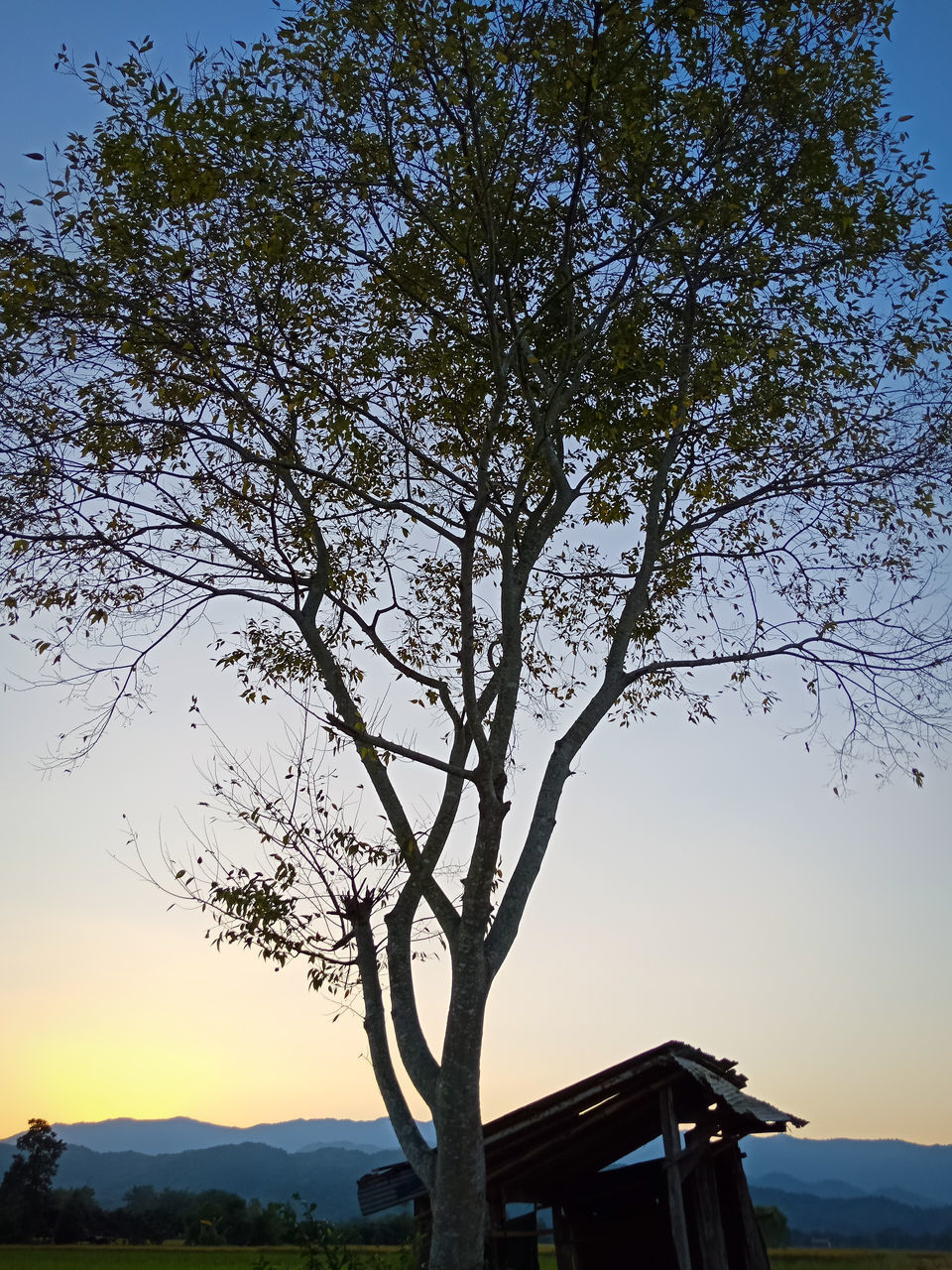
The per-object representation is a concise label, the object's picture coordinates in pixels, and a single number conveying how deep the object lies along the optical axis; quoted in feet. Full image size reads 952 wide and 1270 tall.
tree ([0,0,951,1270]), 31.73
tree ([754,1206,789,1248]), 92.51
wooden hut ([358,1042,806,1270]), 35.68
